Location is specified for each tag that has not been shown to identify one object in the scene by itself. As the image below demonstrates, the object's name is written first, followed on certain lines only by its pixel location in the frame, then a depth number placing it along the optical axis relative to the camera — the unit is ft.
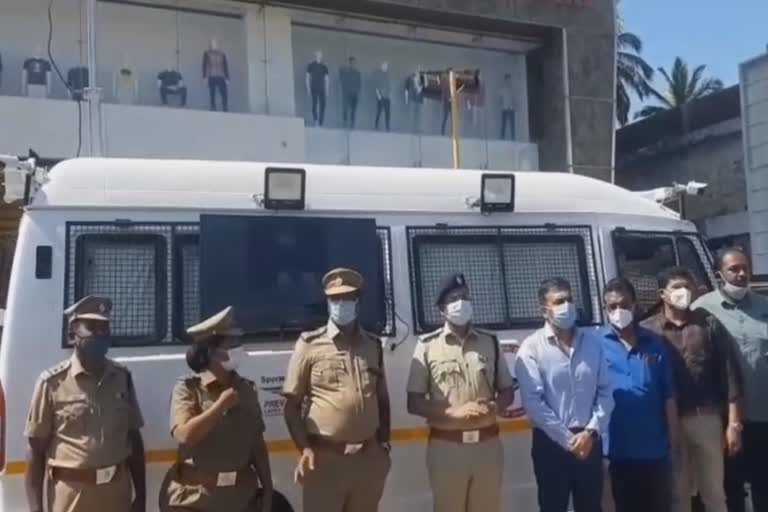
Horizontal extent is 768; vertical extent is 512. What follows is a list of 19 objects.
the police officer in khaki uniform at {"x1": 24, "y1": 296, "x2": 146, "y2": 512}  15.14
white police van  16.39
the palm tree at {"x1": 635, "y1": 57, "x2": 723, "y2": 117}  138.72
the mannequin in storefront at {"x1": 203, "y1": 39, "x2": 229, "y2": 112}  59.62
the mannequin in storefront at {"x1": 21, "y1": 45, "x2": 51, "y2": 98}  53.52
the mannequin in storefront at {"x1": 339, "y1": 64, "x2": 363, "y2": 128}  64.69
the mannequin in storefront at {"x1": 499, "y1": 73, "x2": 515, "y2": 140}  71.92
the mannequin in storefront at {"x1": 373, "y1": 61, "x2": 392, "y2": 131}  66.03
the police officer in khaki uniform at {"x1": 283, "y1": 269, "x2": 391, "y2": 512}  16.33
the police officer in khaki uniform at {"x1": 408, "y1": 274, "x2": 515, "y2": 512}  17.19
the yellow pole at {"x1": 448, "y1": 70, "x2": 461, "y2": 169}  26.48
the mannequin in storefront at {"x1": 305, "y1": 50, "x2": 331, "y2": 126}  63.62
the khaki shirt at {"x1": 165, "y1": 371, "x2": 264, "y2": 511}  15.15
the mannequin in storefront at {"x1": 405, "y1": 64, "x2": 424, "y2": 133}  67.21
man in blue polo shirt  18.08
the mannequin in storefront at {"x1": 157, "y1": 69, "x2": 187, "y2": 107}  57.62
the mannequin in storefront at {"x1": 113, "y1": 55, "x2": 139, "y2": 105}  56.49
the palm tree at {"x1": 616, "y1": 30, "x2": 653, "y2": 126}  133.59
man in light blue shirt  17.49
